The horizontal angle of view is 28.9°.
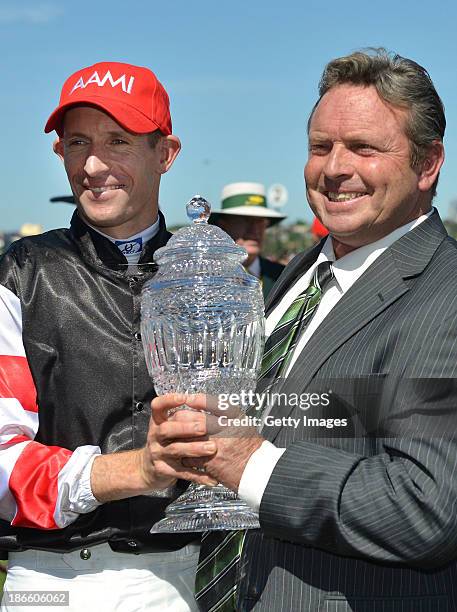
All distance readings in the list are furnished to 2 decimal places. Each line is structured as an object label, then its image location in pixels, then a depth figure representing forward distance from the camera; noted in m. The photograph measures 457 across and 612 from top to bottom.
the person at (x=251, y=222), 8.51
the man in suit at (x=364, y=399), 2.21
